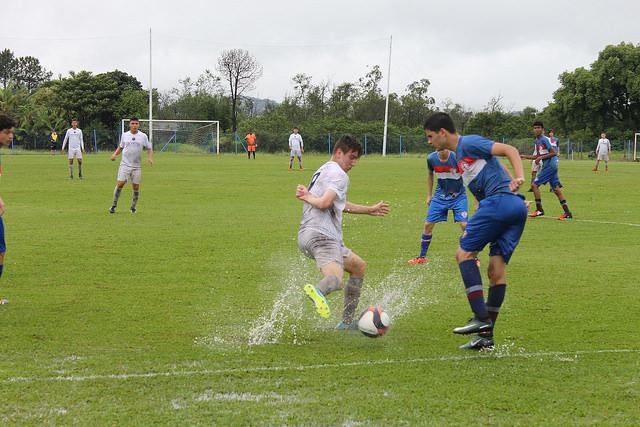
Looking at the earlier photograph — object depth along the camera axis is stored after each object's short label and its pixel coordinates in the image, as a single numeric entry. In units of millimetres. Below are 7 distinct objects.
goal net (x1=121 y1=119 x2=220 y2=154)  61875
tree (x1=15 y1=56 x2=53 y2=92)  135250
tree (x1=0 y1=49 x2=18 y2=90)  133375
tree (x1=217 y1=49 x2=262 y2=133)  85000
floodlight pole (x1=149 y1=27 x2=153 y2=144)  59969
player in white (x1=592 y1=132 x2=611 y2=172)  42559
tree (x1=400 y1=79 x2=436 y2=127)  86625
